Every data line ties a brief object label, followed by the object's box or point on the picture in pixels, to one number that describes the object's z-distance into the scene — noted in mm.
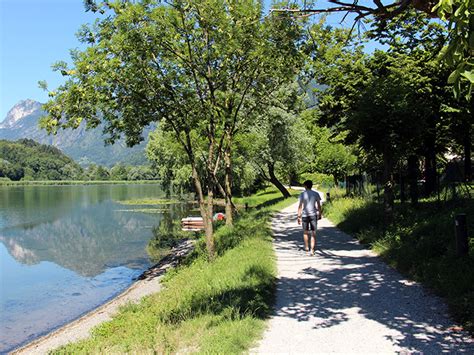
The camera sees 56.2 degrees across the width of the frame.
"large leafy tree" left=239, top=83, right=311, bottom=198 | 30392
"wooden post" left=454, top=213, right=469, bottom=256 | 8236
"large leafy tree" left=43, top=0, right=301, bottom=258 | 10156
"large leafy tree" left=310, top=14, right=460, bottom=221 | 12828
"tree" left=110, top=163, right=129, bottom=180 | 192000
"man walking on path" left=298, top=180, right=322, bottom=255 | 11703
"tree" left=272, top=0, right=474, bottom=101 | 2451
